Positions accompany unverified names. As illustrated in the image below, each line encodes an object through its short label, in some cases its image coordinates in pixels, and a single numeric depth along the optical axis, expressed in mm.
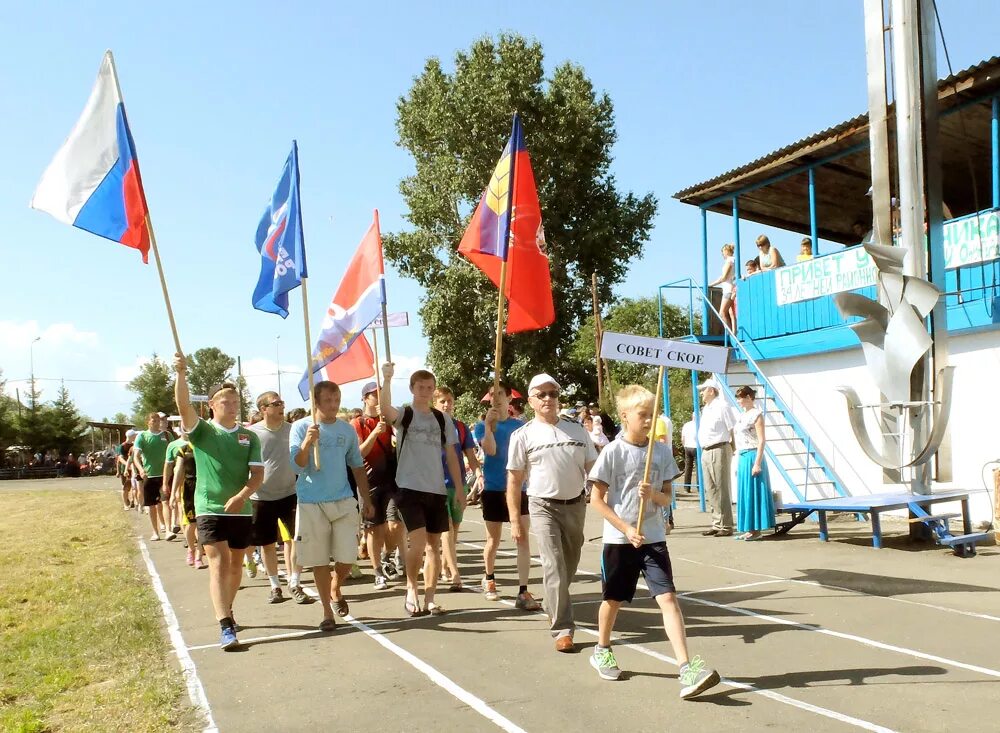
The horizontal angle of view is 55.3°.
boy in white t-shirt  5605
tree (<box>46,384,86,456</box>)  69312
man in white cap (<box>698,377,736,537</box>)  12883
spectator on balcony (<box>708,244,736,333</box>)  17859
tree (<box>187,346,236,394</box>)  122375
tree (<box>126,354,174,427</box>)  95125
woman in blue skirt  12203
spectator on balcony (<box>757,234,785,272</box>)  16719
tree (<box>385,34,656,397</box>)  34688
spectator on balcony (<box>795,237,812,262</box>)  16000
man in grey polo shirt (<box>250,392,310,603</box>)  8797
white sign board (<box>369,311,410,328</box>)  9641
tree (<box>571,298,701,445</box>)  38969
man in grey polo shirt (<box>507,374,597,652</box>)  6570
